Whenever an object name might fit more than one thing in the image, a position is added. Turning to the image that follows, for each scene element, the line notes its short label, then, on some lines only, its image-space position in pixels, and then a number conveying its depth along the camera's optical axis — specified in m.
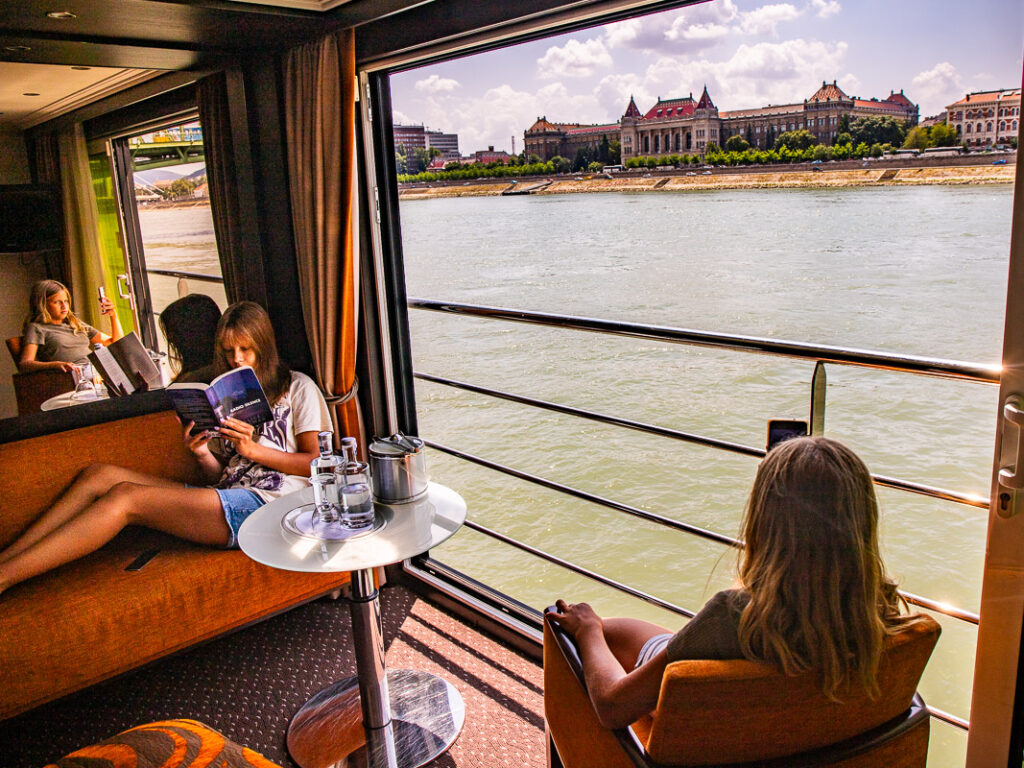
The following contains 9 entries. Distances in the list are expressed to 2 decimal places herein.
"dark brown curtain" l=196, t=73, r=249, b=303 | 2.59
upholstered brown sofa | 1.76
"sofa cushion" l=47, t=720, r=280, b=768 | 1.16
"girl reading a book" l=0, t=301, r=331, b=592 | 1.96
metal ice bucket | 1.66
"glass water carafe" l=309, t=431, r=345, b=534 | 1.62
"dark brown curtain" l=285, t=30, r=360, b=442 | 2.25
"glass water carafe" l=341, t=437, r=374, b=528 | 1.58
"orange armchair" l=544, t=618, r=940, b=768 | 0.88
